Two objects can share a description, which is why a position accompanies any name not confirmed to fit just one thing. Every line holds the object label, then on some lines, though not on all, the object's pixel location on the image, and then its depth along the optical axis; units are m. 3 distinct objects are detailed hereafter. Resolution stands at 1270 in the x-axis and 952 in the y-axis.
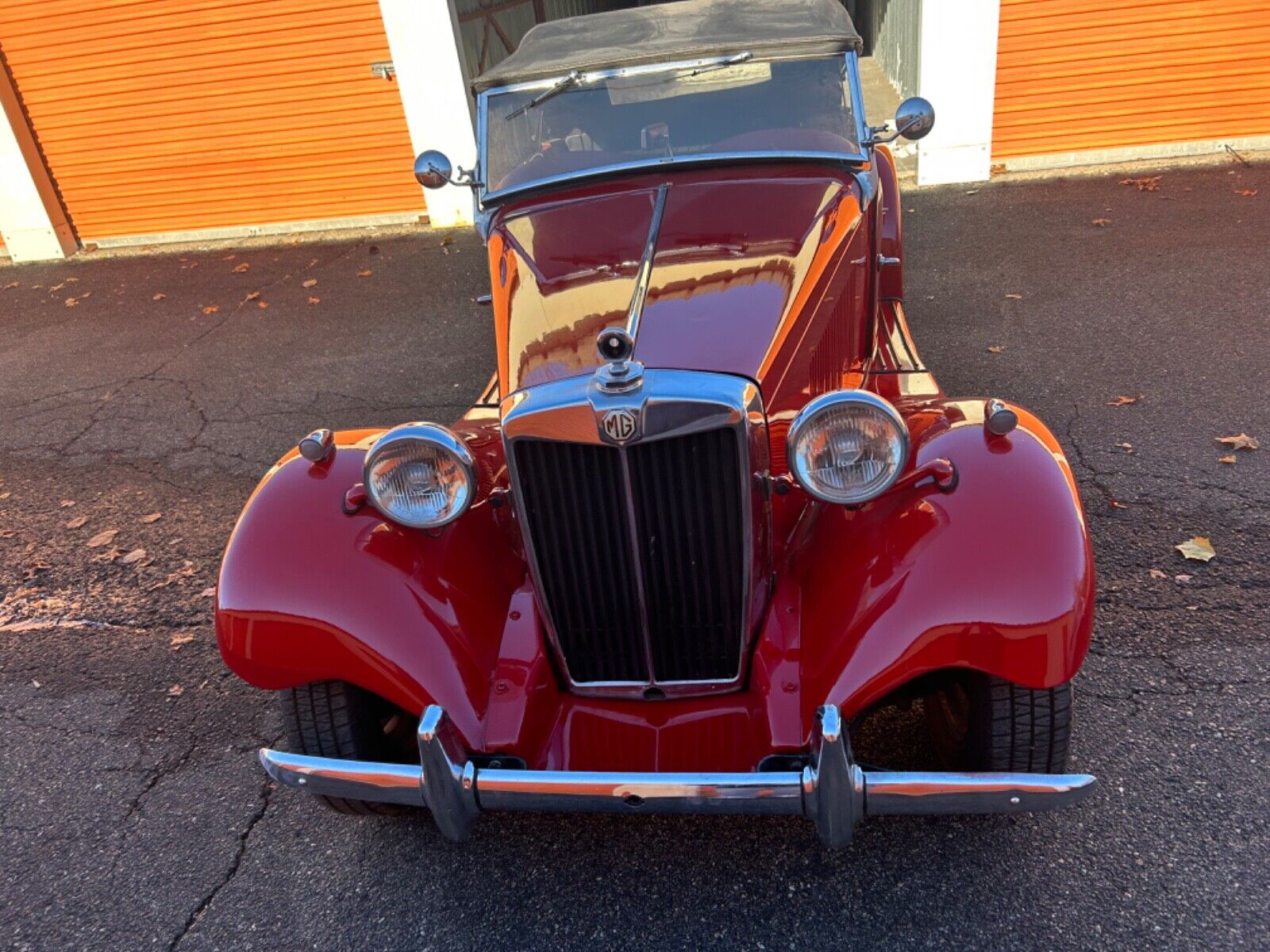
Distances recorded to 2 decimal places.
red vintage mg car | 2.22
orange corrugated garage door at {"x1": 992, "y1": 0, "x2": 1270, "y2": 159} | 7.86
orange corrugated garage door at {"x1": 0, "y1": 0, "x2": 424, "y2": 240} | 8.78
